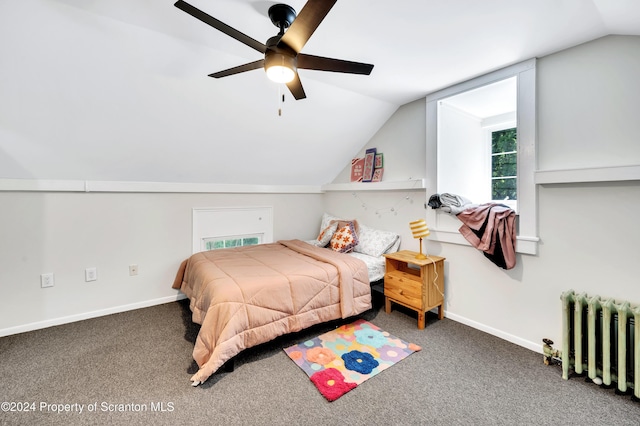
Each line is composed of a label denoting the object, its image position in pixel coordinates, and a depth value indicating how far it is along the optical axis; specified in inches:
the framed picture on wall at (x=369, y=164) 140.6
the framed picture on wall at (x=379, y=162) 137.0
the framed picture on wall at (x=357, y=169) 147.9
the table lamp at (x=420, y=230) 106.1
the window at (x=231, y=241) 137.7
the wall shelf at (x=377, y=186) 117.2
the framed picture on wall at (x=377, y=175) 137.3
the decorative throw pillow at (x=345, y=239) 130.6
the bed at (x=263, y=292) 73.3
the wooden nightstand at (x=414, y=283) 99.6
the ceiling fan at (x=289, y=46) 45.9
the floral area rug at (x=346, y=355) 71.6
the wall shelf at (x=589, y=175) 68.1
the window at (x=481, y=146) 87.1
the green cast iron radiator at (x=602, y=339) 65.2
